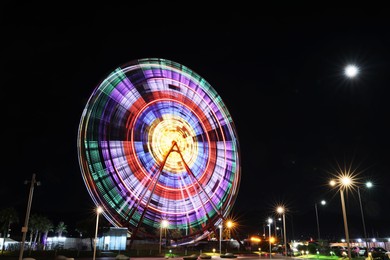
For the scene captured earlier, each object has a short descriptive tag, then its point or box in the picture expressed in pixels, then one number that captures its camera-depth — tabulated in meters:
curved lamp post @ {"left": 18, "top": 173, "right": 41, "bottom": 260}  21.77
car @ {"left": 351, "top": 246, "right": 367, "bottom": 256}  40.22
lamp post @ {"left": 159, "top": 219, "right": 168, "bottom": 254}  37.59
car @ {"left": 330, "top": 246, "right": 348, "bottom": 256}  39.69
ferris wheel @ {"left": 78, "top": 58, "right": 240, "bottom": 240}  33.69
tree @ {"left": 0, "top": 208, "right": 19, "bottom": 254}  63.47
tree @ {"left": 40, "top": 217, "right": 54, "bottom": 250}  83.12
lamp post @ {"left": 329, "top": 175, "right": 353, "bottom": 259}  19.90
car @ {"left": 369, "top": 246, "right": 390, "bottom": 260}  29.72
